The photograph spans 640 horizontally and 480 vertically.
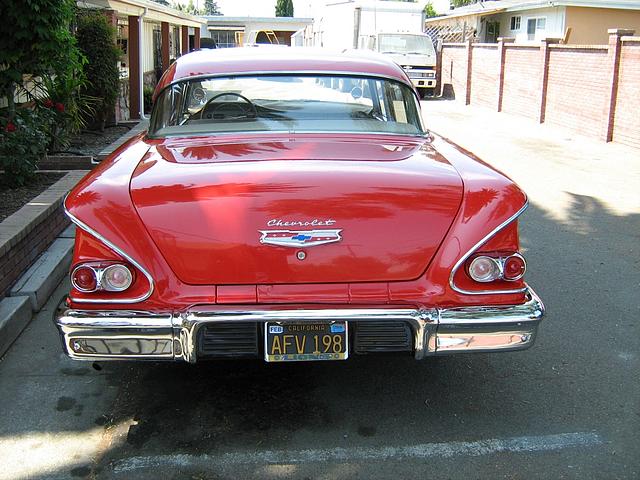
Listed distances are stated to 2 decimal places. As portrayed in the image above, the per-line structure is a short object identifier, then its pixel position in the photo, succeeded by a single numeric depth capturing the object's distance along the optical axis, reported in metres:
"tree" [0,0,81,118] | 7.45
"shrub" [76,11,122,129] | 12.13
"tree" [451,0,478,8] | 51.26
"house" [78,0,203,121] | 13.86
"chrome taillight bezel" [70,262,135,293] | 3.08
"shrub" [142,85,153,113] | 17.52
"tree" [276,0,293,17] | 76.62
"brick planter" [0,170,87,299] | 4.90
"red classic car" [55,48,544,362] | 3.07
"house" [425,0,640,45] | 26.08
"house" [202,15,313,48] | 52.47
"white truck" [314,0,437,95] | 23.80
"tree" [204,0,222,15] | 137.38
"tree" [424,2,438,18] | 53.35
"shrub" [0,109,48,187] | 7.03
